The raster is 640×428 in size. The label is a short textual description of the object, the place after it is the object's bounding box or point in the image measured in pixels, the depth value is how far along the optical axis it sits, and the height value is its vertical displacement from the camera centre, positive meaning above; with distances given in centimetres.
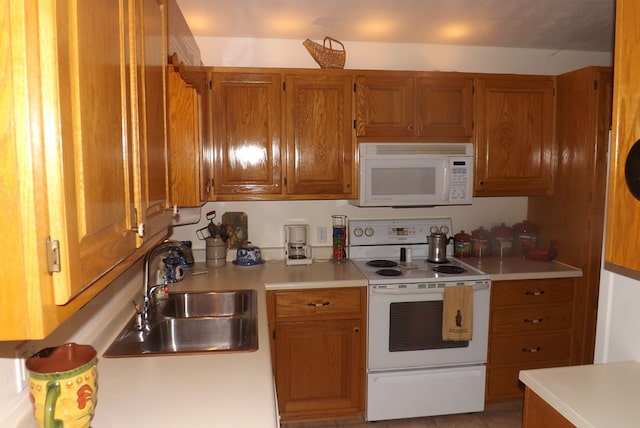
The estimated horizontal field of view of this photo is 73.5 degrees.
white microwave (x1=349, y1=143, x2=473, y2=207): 276 +6
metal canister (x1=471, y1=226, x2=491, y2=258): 312 -44
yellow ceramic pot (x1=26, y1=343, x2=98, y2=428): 87 -43
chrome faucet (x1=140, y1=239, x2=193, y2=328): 180 -35
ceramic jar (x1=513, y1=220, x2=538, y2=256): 310 -39
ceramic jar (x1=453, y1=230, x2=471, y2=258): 309 -45
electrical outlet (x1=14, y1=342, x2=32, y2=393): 106 -45
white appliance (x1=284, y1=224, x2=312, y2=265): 293 -43
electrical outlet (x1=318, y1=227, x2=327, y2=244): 312 -38
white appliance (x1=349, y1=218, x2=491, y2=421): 255 -101
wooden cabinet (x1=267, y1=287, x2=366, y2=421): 254 -100
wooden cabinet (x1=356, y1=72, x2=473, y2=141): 276 +50
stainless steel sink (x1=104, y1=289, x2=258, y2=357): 166 -63
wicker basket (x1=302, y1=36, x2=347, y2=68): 274 +82
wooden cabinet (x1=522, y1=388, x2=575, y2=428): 126 -71
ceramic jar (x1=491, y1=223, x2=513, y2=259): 313 -43
